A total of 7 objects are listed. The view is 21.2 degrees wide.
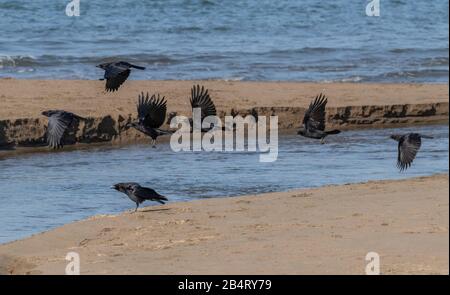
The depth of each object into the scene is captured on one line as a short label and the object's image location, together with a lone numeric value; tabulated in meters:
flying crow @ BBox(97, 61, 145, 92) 11.17
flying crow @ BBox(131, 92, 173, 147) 11.41
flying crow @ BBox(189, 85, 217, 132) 11.47
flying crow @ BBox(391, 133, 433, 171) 11.48
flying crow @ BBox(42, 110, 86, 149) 11.11
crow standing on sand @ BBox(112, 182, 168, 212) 10.61
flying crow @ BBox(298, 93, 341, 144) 12.02
